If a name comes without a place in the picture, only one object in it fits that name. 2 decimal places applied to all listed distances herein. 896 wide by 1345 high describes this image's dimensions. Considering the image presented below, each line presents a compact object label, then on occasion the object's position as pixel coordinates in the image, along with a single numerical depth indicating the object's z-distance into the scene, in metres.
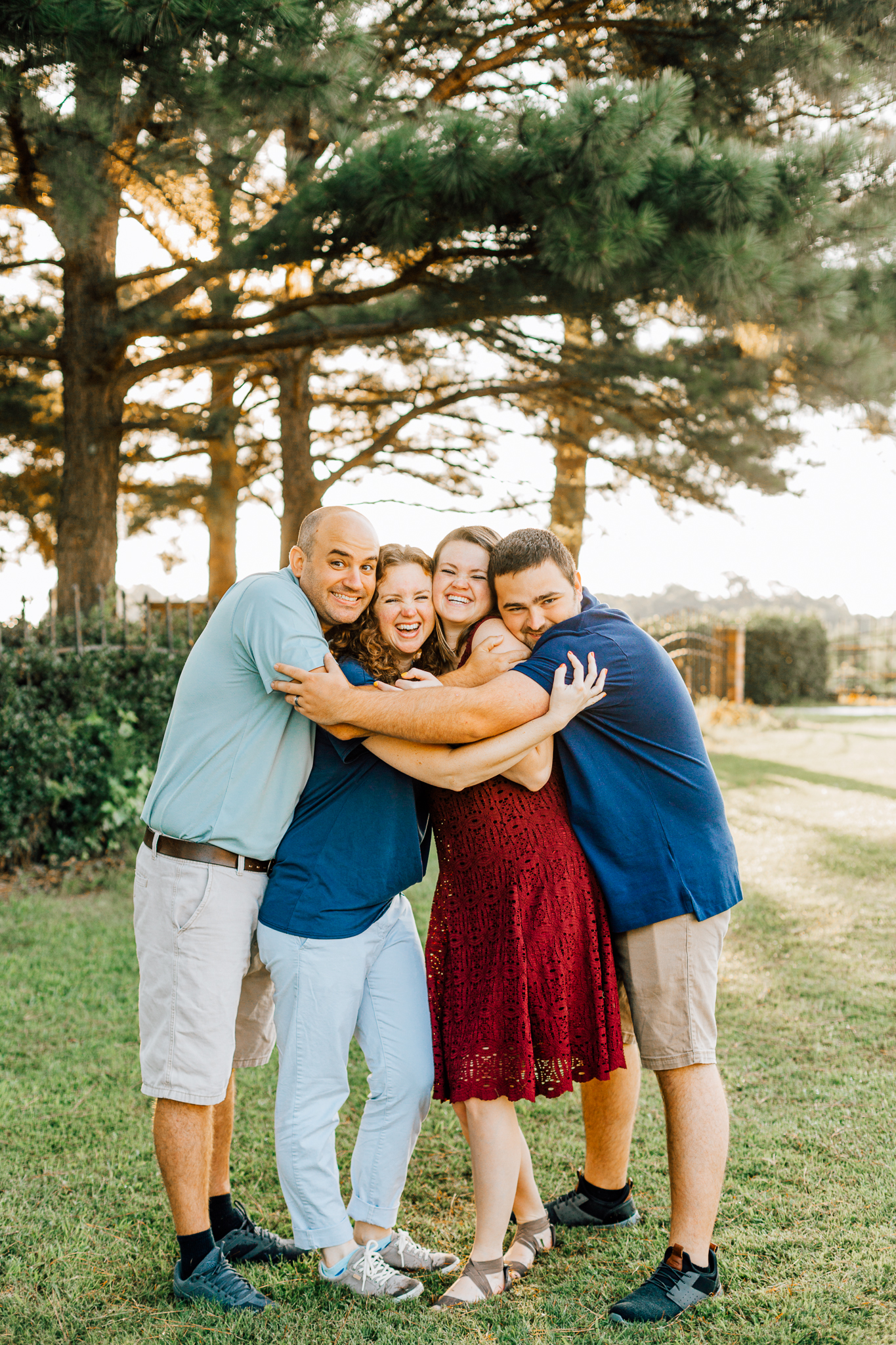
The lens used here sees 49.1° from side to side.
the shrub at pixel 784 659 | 21.36
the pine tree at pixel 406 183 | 5.20
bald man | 2.45
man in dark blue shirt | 2.42
